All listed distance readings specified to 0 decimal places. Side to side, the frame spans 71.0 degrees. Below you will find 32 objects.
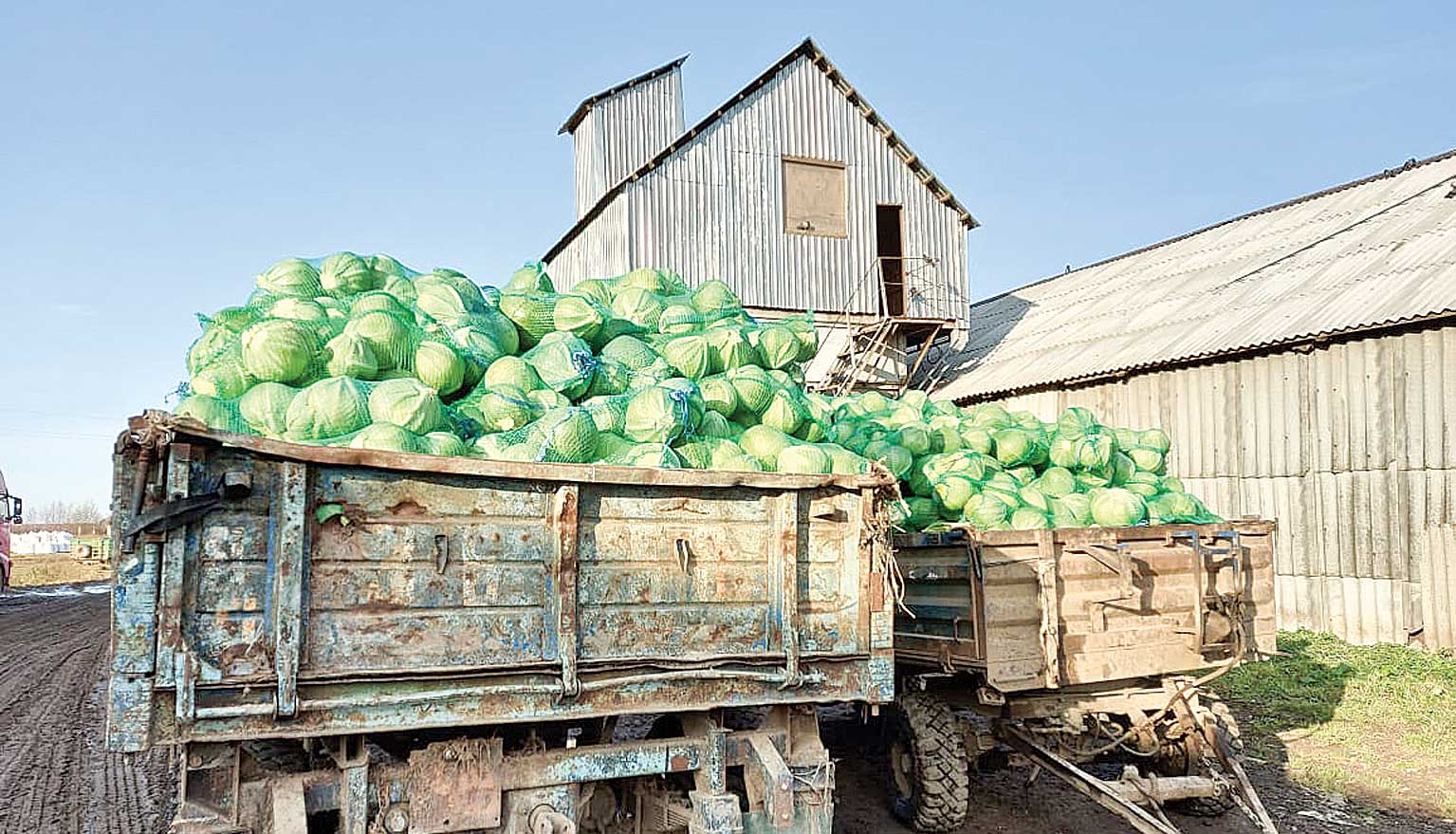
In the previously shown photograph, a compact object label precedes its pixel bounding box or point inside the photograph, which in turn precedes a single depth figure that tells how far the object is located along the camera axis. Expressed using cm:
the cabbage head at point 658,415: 490
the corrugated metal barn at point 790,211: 1934
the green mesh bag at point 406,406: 445
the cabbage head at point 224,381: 471
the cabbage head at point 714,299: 675
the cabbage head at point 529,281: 612
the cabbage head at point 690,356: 585
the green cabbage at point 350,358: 471
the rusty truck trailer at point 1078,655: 578
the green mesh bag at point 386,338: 486
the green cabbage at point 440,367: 486
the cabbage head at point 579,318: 577
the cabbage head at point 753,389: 565
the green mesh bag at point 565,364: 517
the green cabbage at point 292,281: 546
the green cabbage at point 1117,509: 686
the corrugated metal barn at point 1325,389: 1166
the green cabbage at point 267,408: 445
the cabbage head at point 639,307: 636
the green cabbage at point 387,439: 429
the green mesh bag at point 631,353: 564
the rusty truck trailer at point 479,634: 335
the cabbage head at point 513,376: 500
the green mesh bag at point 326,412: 441
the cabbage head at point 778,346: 646
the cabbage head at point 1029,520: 664
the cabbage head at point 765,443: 539
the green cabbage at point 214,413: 450
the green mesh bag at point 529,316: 576
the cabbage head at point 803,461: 529
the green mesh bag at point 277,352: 465
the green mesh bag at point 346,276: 557
